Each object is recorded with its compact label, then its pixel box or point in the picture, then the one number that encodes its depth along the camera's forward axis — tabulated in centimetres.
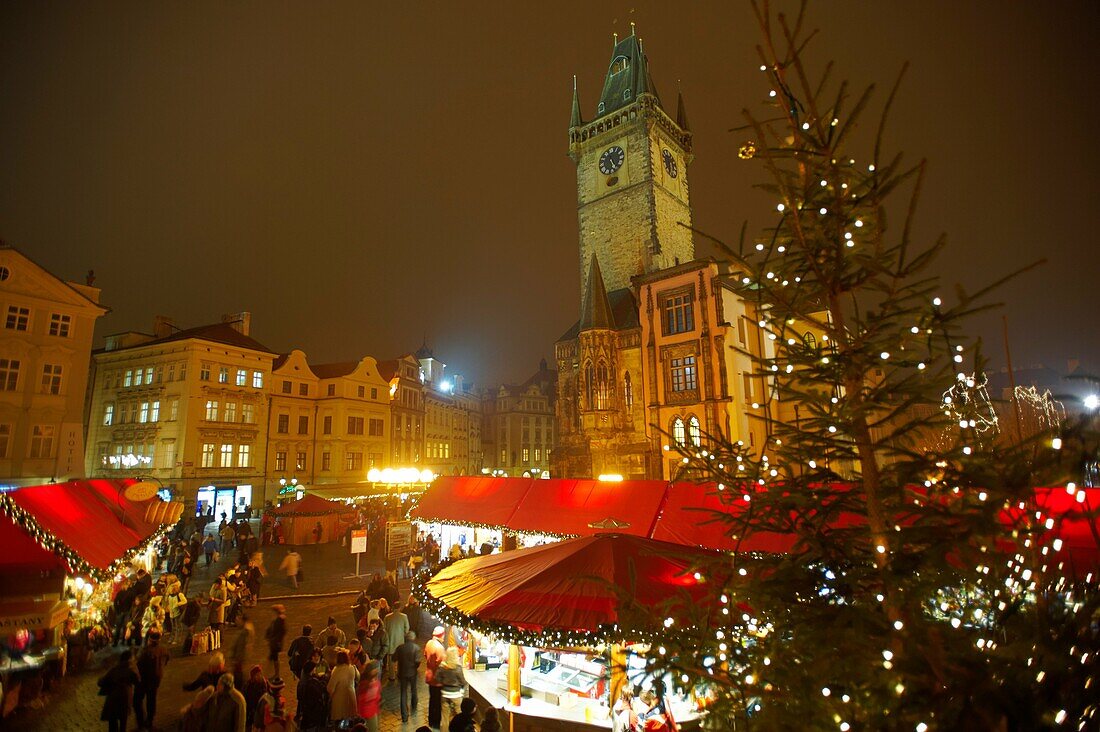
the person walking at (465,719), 684
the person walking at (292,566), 1830
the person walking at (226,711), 693
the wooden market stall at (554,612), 701
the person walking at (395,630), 1090
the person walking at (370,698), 807
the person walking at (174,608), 1312
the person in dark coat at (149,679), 875
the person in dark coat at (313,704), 795
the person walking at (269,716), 695
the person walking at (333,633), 963
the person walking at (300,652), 928
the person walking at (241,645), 864
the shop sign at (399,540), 2098
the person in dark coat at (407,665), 939
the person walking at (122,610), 1276
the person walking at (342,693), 777
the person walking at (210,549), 2111
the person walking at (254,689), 760
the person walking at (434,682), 888
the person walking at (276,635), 1092
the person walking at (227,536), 2434
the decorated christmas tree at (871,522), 285
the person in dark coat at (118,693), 808
